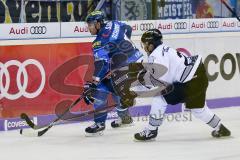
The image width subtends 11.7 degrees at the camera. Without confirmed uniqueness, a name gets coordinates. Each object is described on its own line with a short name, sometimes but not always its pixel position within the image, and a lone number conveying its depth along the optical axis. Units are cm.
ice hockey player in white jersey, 1080
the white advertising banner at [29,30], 1265
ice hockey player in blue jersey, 1185
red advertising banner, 1254
